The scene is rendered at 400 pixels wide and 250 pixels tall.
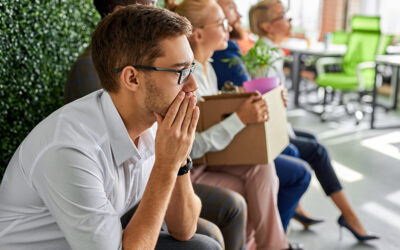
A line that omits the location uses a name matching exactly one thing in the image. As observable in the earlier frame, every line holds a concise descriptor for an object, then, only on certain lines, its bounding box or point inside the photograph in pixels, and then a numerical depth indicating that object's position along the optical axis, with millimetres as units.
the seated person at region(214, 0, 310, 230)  2070
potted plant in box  1937
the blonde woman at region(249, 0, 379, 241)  2273
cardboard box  1771
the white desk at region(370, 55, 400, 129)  4465
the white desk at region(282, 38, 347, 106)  5478
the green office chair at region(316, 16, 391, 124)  4746
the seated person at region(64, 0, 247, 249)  1582
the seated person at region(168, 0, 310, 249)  1750
